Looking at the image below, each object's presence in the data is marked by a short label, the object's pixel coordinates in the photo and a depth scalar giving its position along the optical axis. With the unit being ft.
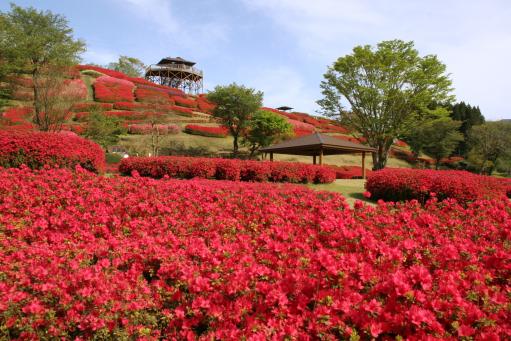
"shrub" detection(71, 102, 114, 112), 97.67
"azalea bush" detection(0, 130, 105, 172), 31.73
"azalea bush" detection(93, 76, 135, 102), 125.80
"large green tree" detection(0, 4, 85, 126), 88.36
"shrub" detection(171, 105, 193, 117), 127.86
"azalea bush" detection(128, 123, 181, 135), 102.68
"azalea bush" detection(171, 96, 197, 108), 141.49
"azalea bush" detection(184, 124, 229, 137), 113.09
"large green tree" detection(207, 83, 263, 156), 98.43
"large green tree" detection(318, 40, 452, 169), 83.71
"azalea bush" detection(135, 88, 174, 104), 130.64
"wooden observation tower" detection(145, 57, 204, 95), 188.65
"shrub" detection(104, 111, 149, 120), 102.10
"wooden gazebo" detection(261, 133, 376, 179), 67.46
